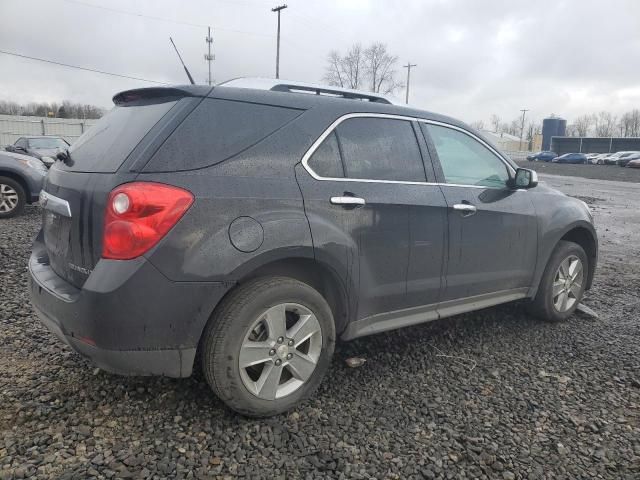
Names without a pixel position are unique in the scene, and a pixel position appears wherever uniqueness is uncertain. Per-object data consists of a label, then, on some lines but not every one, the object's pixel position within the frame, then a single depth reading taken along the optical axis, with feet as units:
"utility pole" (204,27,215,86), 147.54
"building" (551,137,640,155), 238.07
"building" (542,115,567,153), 293.64
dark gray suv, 7.83
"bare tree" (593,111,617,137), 384.47
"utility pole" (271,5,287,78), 131.23
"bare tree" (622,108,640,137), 365.40
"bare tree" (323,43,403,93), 195.52
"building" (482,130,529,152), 284.37
